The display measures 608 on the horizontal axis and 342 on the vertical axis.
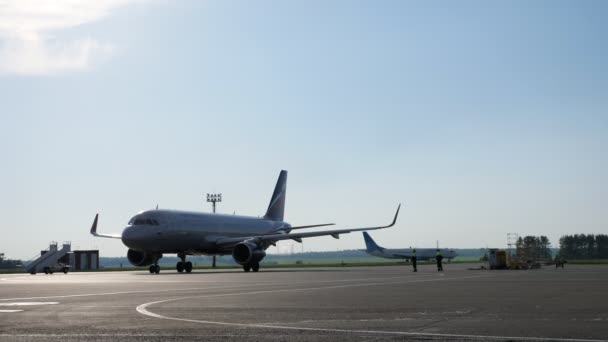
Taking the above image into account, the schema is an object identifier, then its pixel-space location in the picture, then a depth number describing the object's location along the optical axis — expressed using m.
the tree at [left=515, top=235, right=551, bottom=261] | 63.47
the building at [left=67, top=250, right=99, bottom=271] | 83.00
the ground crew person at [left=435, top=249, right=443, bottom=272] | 47.84
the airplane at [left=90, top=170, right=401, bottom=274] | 52.09
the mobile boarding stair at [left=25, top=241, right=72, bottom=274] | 66.69
